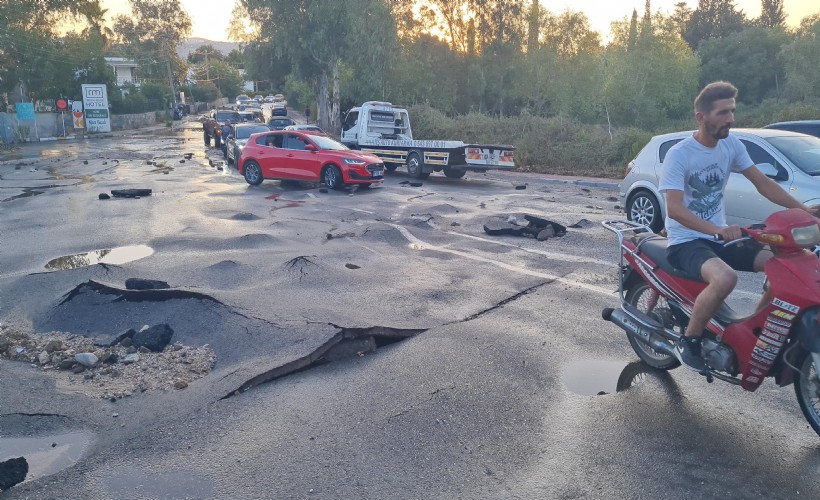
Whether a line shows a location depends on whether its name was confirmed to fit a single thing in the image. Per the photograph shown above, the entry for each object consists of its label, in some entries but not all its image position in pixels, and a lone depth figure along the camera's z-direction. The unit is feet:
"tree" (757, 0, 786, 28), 243.40
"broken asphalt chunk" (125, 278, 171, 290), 24.21
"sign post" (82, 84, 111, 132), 160.25
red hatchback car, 58.58
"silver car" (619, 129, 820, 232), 28.50
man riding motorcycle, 13.82
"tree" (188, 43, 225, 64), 482.69
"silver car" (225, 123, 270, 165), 81.05
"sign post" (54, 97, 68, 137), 159.88
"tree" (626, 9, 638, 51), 172.00
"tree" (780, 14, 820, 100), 152.56
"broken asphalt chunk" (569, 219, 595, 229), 38.63
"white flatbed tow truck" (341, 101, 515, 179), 65.77
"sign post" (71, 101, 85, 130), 159.53
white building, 281.54
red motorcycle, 12.39
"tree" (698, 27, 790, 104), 191.72
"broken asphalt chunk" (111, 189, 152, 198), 52.39
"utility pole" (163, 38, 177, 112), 249.73
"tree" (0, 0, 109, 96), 150.92
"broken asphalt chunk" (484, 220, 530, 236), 36.40
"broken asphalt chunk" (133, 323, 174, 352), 19.22
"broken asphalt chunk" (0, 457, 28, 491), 11.80
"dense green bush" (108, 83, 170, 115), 192.54
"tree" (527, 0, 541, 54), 152.97
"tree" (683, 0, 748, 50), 234.38
